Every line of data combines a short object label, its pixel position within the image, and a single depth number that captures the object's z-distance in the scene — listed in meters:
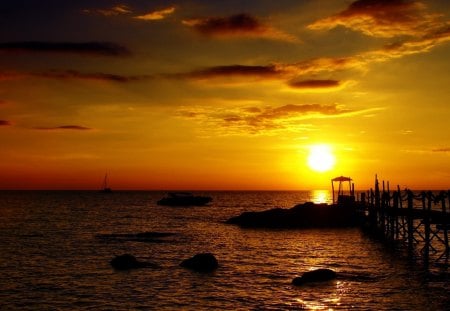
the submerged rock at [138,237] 56.00
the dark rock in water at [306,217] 73.00
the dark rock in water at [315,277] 29.75
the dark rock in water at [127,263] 35.94
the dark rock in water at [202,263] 35.19
